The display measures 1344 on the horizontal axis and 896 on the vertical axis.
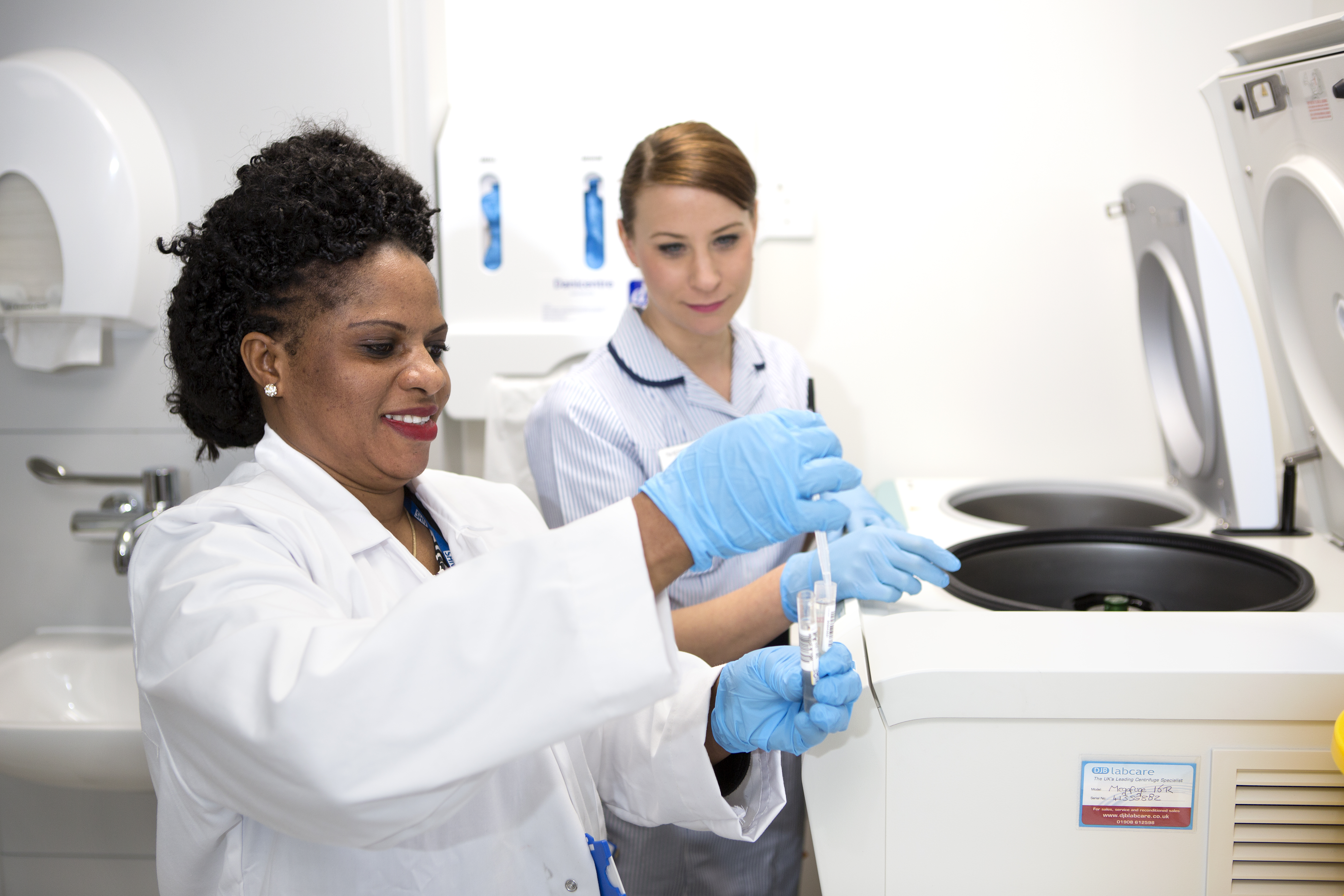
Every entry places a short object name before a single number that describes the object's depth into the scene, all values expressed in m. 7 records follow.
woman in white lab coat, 0.61
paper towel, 1.67
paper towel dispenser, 1.58
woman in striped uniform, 1.41
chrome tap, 1.72
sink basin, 1.48
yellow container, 0.62
